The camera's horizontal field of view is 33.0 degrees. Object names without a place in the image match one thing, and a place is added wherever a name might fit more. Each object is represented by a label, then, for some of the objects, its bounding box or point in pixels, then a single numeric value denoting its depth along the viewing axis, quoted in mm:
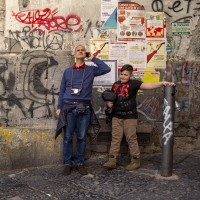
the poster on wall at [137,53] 5684
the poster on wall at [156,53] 5695
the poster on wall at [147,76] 5715
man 4914
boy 5031
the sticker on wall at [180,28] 5688
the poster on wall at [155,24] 5656
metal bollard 4566
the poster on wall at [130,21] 5629
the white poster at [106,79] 5715
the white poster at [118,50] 5668
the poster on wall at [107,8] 5602
